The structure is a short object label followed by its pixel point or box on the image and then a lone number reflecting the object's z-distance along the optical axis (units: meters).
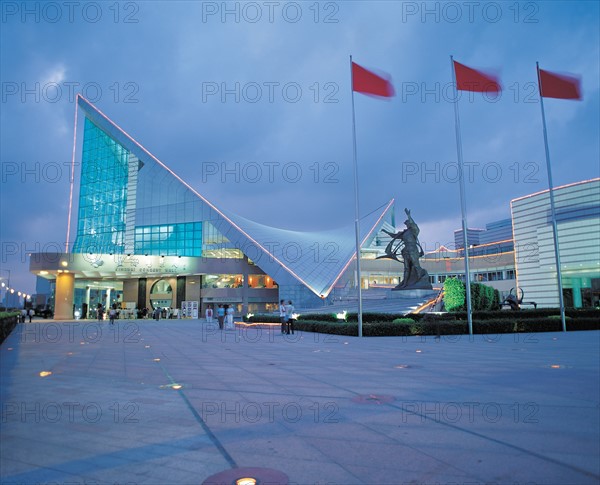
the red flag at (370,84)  16.16
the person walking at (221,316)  22.41
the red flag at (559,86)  17.16
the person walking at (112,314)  27.72
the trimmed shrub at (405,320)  17.06
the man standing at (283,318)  17.81
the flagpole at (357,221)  15.72
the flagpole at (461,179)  15.87
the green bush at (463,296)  22.41
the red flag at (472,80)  16.27
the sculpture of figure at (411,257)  27.11
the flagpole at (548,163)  17.55
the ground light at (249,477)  3.22
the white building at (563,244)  40.81
